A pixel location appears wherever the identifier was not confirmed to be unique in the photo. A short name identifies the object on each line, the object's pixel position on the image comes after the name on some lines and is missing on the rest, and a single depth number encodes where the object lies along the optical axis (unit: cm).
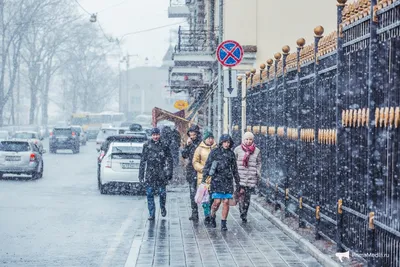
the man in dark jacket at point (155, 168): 1606
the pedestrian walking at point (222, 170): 1458
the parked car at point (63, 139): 5584
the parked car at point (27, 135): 5272
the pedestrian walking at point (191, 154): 1616
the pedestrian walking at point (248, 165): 1591
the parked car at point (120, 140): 2594
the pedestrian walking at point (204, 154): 1548
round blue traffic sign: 1888
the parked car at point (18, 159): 2928
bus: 10144
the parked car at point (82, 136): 6886
